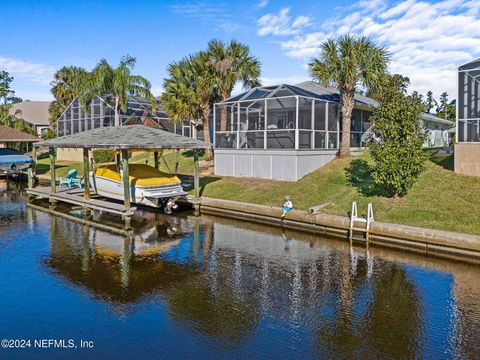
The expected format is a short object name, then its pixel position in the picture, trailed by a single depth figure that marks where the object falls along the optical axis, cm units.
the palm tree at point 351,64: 2148
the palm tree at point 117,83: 3156
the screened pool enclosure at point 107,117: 3634
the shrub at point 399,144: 1595
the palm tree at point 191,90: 2772
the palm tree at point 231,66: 2769
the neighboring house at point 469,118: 1748
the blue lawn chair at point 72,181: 2555
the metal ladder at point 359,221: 1439
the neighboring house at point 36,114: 6341
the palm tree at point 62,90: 4853
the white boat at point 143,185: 1872
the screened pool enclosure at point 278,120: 2247
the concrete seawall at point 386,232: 1252
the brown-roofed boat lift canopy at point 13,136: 3238
